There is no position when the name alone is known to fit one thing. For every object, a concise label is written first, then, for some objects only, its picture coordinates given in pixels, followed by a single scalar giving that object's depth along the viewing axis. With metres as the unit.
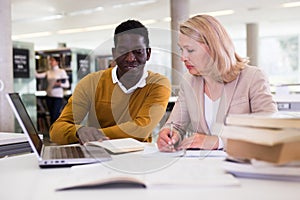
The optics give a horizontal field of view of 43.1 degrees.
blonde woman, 1.44
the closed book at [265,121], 0.83
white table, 0.79
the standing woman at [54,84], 7.51
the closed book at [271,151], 0.84
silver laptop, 1.09
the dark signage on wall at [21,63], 6.26
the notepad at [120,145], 1.31
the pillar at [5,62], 4.59
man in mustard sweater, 1.64
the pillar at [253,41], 10.33
